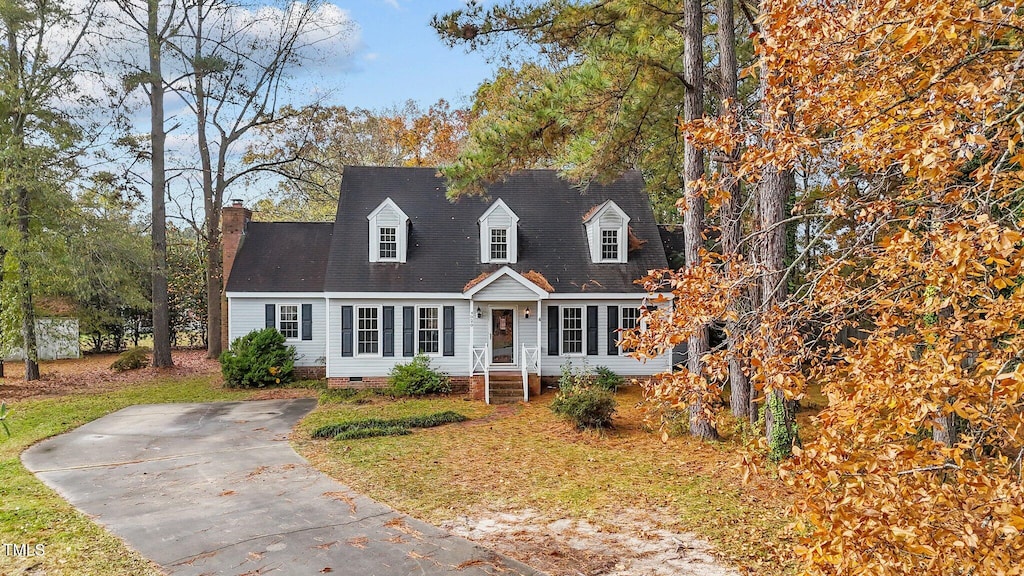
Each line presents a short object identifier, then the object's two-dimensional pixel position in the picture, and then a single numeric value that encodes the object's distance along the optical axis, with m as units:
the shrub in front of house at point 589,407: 12.27
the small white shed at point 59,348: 23.53
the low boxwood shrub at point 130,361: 22.09
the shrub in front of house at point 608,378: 17.95
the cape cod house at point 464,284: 18.02
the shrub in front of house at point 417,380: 17.27
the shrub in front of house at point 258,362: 18.48
